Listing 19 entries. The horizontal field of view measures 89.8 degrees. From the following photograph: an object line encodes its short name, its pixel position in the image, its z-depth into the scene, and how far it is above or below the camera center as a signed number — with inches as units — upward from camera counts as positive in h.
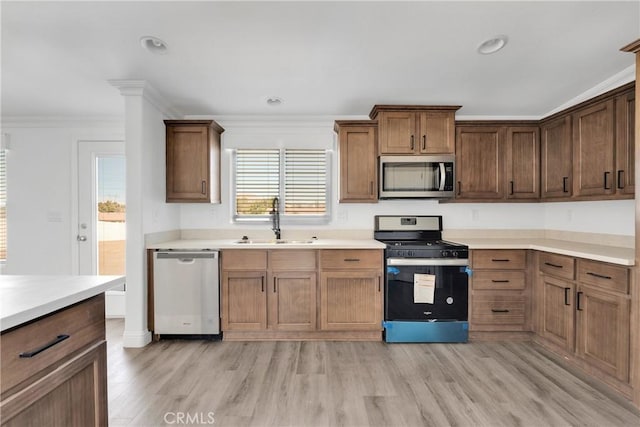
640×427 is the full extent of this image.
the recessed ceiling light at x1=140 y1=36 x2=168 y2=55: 82.2 +44.2
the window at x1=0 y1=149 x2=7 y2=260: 150.0 +3.9
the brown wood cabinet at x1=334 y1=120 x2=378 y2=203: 132.9 +21.7
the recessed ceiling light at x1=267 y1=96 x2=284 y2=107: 122.9 +43.3
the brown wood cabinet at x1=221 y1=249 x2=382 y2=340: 119.6 -30.9
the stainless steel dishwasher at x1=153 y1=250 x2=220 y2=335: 118.0 -29.9
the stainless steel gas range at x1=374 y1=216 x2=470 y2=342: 117.8 -30.5
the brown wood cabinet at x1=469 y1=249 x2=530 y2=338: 120.0 -30.8
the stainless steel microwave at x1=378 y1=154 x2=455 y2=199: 128.7 +13.0
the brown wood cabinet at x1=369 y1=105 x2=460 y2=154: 127.7 +31.1
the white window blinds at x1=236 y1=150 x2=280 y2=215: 149.3 +15.6
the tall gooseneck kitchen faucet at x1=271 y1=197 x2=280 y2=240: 143.0 -2.0
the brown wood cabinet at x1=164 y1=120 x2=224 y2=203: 130.8 +20.3
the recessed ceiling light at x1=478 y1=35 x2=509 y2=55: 82.1 +44.1
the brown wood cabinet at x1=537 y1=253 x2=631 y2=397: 83.9 -30.8
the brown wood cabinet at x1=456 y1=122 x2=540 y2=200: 133.2 +20.7
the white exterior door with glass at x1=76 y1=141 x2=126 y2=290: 148.6 -2.8
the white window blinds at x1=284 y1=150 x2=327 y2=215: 149.4 +13.3
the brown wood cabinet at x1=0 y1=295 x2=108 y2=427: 34.0 -19.4
